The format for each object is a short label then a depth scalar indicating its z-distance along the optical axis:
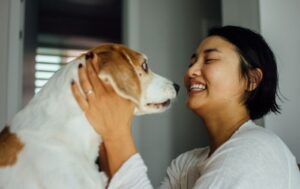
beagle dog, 0.84
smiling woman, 0.90
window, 2.88
